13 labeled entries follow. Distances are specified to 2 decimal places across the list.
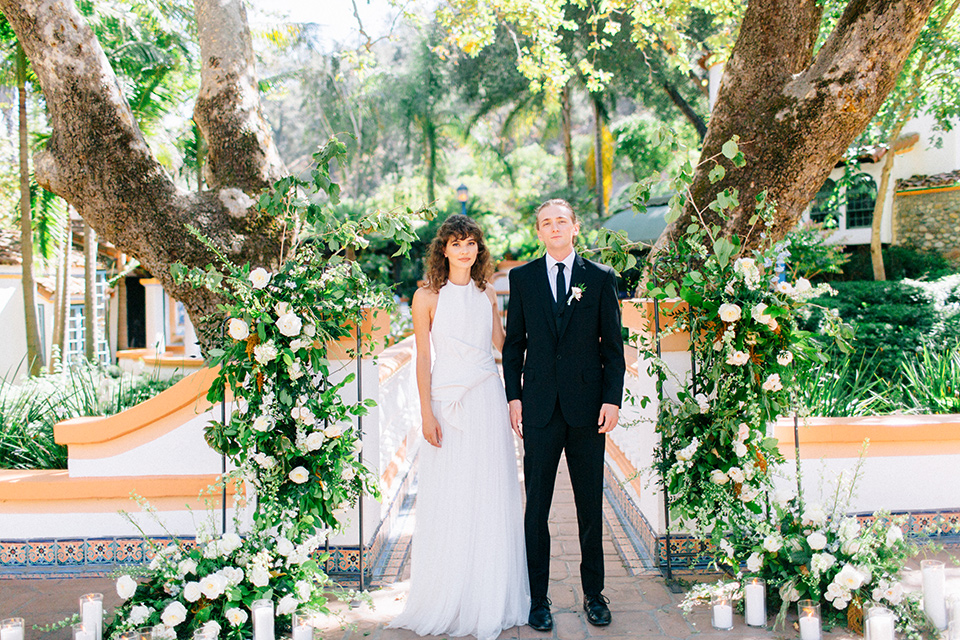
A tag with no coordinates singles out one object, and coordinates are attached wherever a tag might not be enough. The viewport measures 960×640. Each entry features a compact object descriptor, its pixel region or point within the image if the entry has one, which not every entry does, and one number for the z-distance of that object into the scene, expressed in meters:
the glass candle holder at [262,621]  2.95
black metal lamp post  14.70
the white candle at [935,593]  3.01
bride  3.31
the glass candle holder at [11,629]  2.79
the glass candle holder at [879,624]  2.79
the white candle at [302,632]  2.96
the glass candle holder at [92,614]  2.93
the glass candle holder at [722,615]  3.20
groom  3.24
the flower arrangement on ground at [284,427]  3.06
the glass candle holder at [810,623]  2.99
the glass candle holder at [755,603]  3.22
